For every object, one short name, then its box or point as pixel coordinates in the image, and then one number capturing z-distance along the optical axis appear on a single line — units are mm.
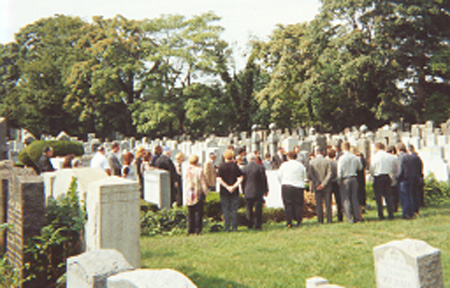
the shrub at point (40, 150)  19344
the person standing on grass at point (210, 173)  10195
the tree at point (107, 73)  42719
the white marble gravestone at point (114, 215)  5648
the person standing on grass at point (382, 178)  10469
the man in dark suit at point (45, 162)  11906
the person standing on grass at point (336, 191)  10602
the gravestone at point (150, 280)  3143
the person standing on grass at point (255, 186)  9930
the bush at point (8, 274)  5928
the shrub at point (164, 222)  9875
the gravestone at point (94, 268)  3721
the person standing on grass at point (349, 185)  10070
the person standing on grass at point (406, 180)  10633
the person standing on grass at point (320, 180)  10156
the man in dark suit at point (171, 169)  12008
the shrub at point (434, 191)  13500
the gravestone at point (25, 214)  6039
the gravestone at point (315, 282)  3711
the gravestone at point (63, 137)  27938
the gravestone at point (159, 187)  11078
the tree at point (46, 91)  46688
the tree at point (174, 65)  41781
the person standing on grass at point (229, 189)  9672
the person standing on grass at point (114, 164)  11734
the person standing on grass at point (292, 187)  9805
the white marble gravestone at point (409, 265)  4059
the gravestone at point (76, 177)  6641
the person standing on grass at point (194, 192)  9312
